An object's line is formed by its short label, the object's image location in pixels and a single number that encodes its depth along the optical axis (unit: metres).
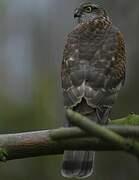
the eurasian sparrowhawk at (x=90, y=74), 8.26
